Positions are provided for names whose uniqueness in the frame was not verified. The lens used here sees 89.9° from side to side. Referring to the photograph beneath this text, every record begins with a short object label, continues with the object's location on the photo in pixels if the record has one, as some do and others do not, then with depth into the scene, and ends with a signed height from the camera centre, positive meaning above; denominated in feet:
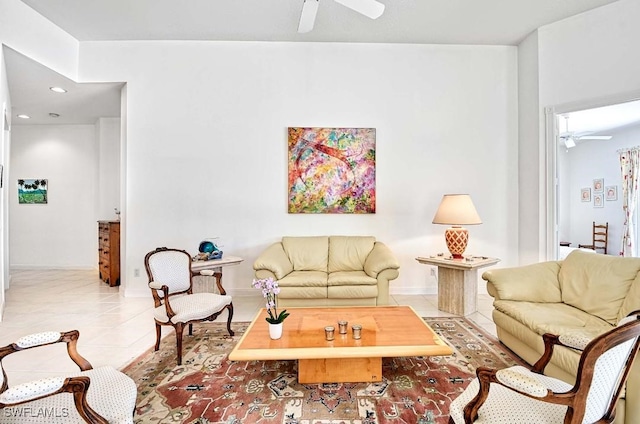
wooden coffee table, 6.61 -2.86
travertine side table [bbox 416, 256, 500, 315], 11.90 -2.66
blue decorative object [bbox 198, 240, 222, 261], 13.17 -1.57
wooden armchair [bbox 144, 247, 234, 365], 8.55 -2.56
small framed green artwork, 21.59 +1.54
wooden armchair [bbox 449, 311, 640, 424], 3.82 -2.28
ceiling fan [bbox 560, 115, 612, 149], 19.26 +4.67
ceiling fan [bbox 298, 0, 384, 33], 8.18 +5.38
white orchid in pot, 7.22 -2.17
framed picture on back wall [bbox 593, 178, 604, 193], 23.20 +2.00
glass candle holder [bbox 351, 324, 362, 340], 7.23 -2.71
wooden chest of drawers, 16.53 -2.10
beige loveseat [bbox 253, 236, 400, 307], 11.55 -2.37
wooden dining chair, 22.66 -1.79
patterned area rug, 6.14 -3.87
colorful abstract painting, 14.74 +1.97
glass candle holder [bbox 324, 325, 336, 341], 7.14 -2.70
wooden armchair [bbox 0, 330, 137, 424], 3.82 -2.65
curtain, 20.65 +1.39
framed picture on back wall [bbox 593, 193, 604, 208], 23.25 +0.91
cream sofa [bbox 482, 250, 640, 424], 6.96 -2.26
